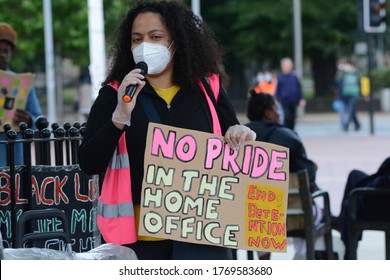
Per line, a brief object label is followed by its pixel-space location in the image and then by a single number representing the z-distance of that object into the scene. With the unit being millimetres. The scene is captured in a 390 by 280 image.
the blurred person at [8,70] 13995
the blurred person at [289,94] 44499
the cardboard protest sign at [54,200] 10549
